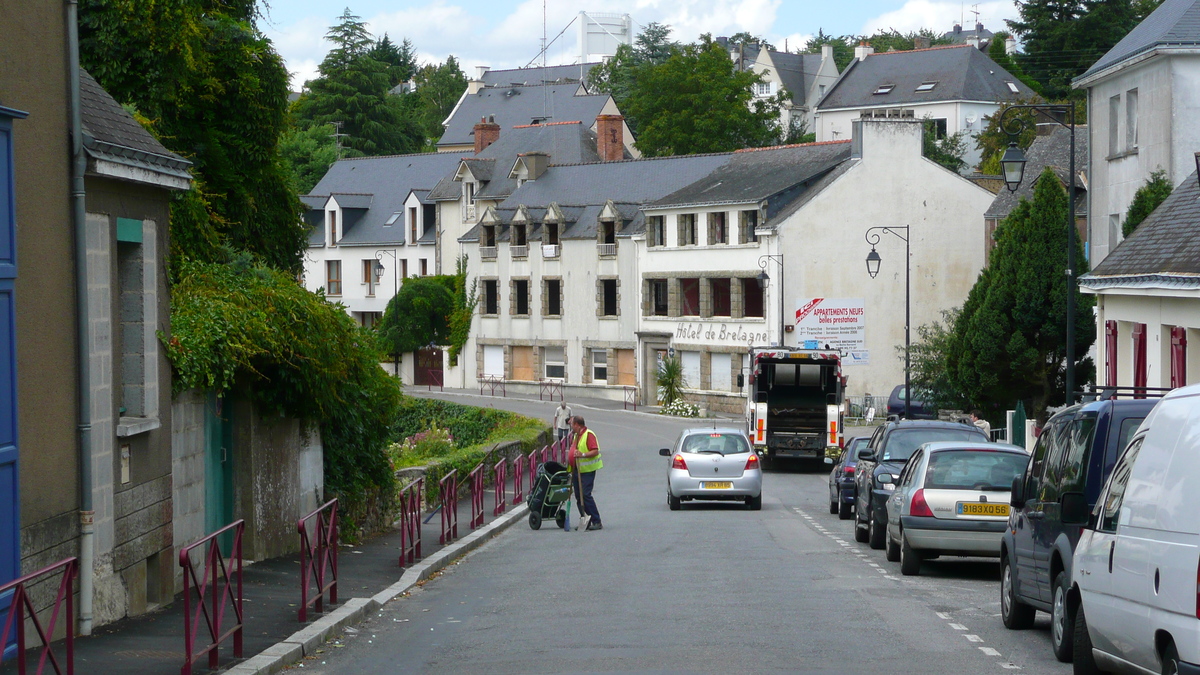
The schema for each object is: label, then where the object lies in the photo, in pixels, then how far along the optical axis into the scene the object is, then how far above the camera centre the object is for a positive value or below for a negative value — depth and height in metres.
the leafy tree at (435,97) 119.38 +19.06
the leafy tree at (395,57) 118.75 +23.19
